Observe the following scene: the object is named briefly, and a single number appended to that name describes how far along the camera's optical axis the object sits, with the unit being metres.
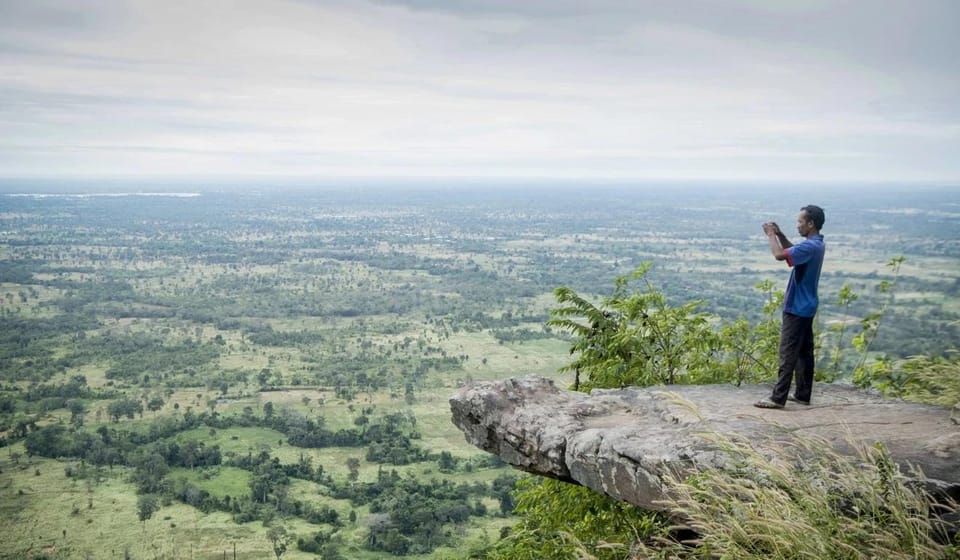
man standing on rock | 8.48
